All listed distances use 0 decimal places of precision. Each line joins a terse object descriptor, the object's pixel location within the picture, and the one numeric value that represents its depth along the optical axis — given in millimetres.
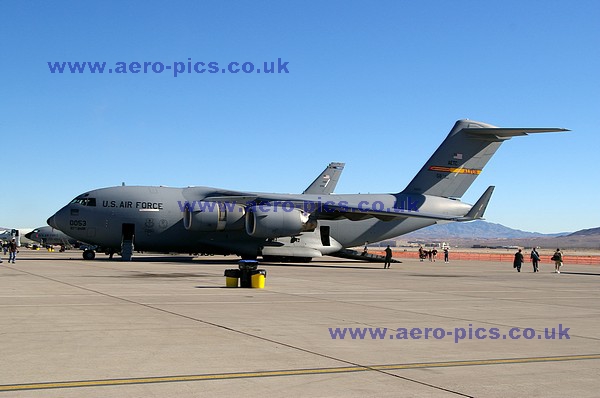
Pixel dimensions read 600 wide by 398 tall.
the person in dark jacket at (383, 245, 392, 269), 40325
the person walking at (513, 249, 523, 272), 39816
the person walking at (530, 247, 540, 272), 40469
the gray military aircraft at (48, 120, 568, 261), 38781
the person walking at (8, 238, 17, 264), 35822
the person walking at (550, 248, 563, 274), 39156
